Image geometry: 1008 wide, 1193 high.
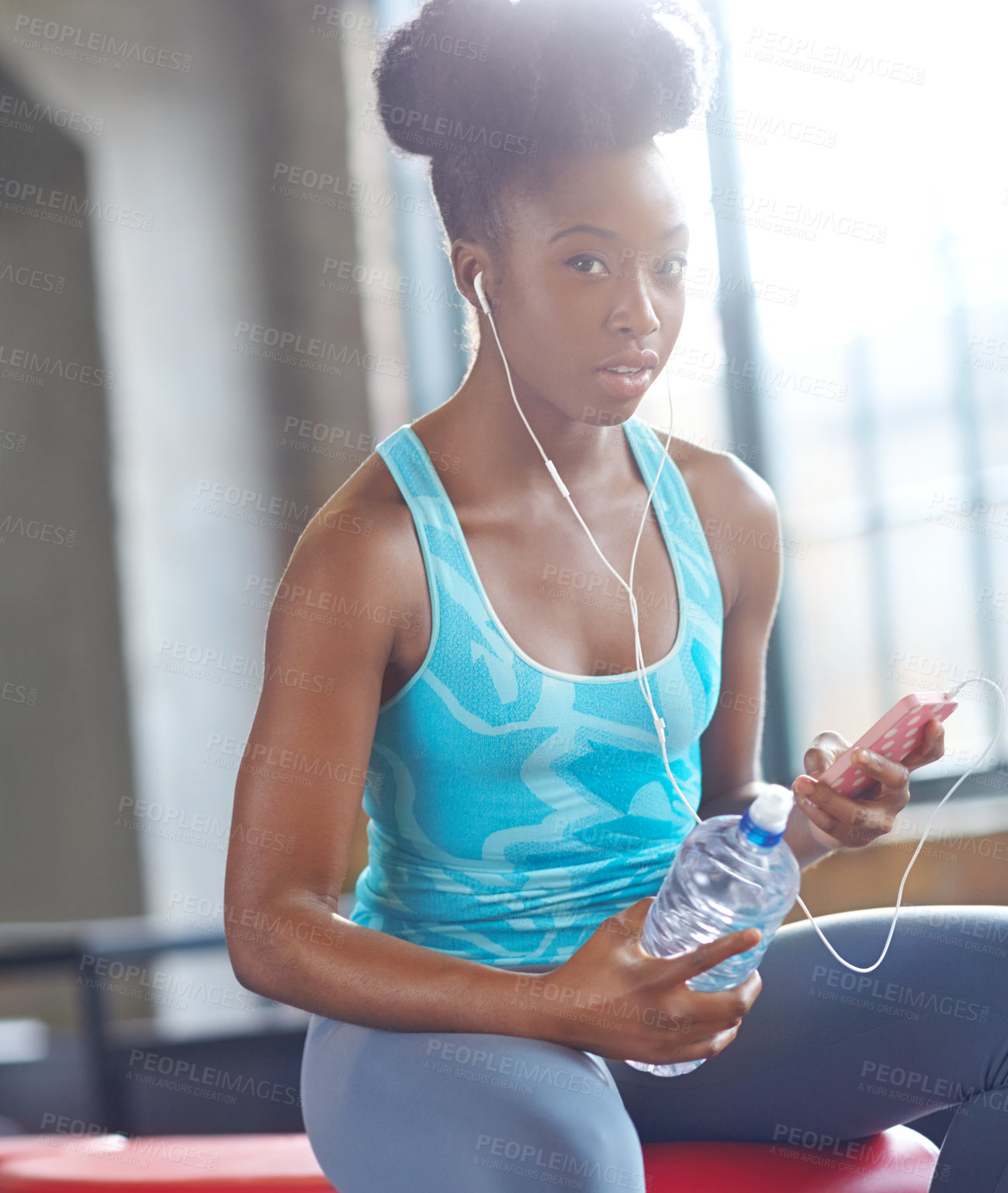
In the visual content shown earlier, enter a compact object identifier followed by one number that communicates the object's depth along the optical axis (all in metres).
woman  1.94
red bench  2.01
